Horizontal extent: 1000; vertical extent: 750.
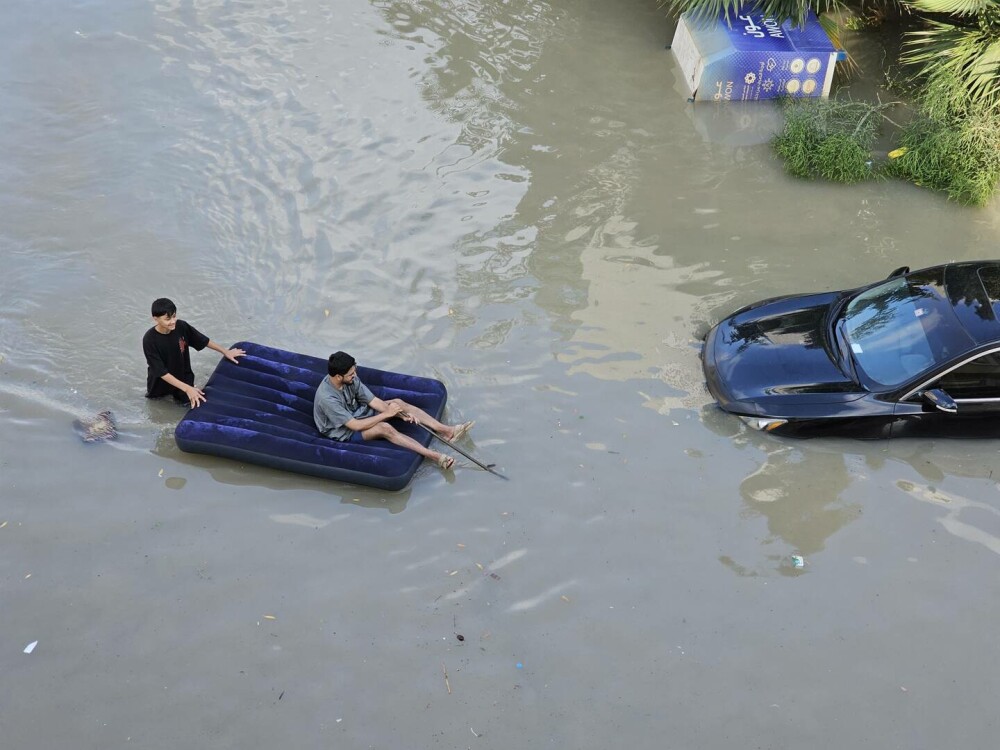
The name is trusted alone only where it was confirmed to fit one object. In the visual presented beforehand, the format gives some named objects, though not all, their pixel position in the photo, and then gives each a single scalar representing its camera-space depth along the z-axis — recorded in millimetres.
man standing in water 7398
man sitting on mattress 7281
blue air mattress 7062
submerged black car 7285
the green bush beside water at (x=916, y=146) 10742
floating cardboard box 11938
